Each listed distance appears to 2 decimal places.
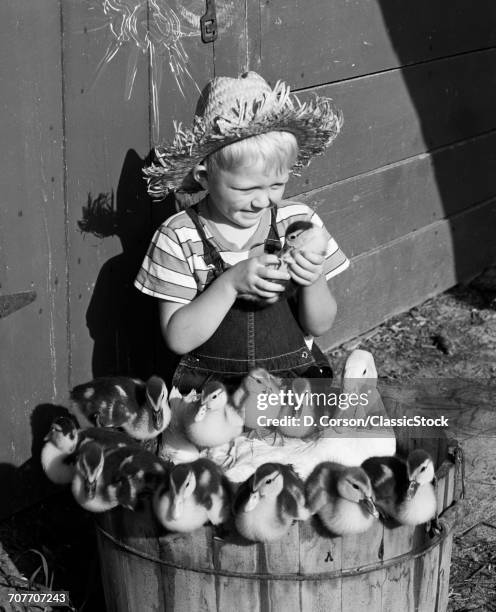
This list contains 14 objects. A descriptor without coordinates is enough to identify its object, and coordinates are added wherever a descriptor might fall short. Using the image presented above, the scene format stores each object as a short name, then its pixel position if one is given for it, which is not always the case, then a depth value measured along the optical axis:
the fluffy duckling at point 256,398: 3.15
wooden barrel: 2.70
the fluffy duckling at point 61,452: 3.03
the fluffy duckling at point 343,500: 2.61
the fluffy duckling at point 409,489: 2.67
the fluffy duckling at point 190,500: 2.62
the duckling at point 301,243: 3.13
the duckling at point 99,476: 2.77
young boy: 3.12
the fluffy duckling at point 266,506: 2.59
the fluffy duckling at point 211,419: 3.05
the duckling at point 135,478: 2.73
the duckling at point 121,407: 3.17
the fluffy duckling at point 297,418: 3.22
